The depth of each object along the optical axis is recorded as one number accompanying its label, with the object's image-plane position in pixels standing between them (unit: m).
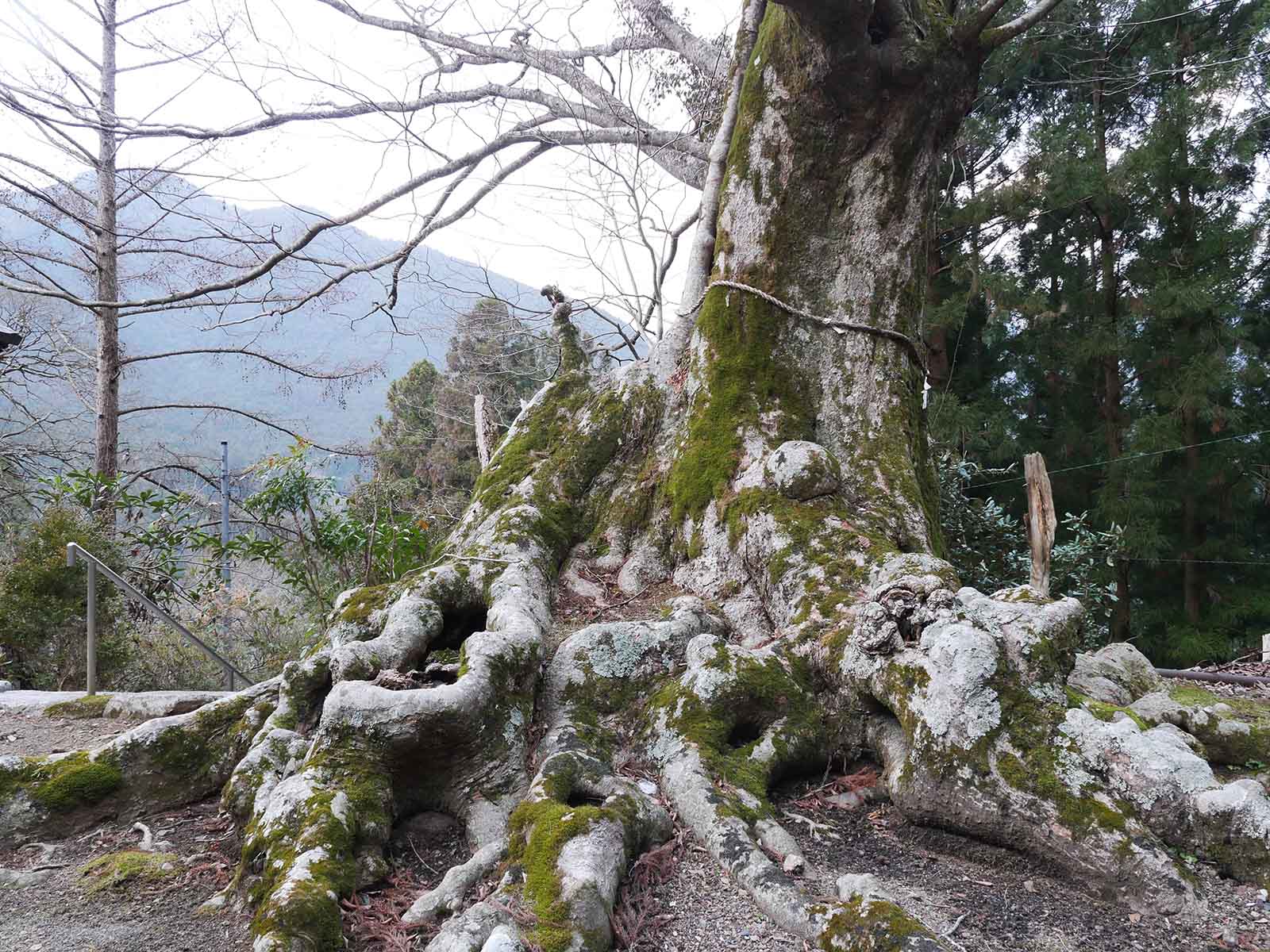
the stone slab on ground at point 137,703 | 4.96
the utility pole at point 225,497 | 9.54
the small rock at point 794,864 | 2.39
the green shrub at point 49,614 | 6.65
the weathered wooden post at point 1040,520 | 5.87
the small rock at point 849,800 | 2.93
